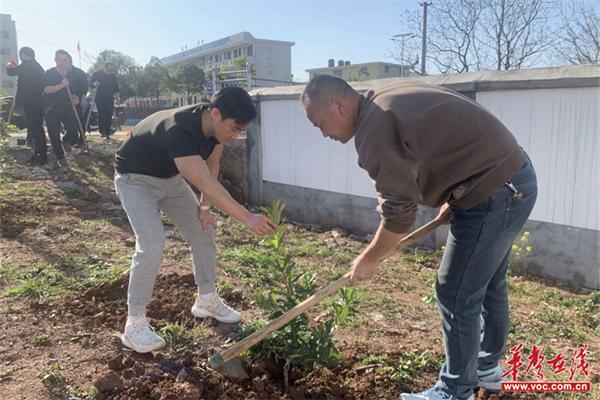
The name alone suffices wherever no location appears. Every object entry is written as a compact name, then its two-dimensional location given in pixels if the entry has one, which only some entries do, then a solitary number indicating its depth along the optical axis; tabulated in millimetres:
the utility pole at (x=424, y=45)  22577
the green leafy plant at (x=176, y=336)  3108
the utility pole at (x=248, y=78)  12748
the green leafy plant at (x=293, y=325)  2707
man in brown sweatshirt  2006
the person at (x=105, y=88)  9797
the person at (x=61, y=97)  7848
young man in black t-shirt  2668
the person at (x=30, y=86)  7234
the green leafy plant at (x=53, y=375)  2715
